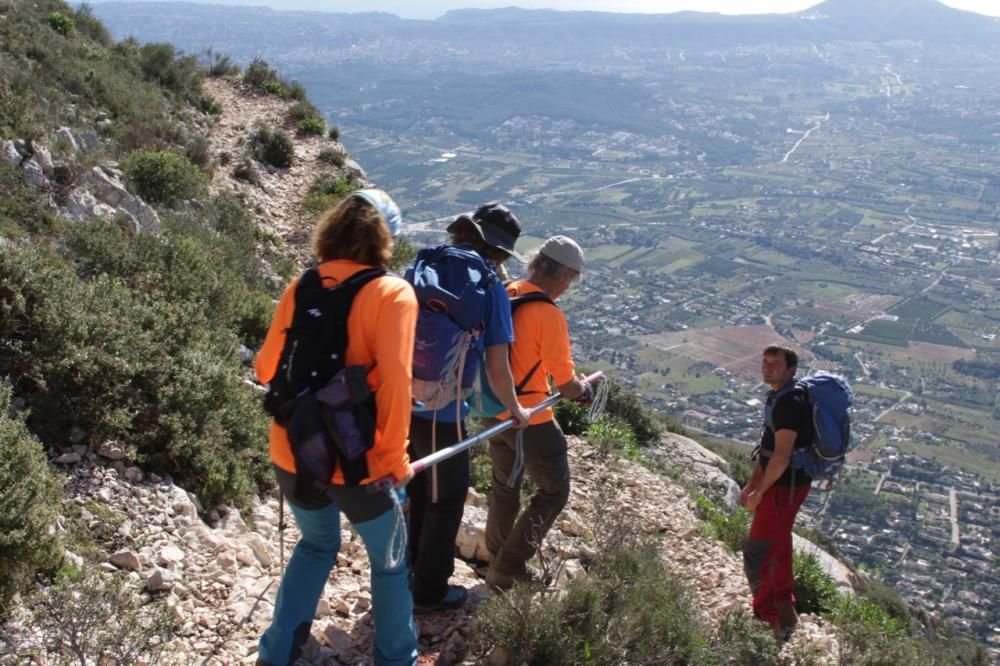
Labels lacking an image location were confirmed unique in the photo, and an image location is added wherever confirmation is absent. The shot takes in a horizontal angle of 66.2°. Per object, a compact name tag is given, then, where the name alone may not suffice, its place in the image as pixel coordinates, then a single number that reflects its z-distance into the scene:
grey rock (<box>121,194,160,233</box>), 8.31
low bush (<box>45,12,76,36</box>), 15.57
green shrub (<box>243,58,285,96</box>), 18.42
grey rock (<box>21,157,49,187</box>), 7.68
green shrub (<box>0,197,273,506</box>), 4.31
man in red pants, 4.36
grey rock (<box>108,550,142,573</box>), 3.61
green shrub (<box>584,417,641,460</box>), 7.90
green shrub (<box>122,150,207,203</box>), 9.84
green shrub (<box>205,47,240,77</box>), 19.39
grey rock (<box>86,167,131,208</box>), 8.37
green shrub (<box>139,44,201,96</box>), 16.05
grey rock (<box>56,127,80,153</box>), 8.90
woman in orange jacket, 2.63
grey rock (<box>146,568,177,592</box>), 3.54
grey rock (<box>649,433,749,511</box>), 9.06
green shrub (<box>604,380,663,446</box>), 10.59
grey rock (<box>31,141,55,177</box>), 8.02
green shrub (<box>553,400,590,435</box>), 8.36
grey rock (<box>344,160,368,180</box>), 14.99
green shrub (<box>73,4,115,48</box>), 16.81
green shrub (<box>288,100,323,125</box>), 16.75
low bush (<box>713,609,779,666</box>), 3.93
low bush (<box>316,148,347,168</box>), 15.08
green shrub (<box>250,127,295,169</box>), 14.46
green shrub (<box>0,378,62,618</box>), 3.07
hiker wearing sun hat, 3.25
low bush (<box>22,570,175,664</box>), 2.66
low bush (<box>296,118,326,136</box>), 16.22
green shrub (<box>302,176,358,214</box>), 12.97
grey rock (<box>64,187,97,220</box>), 7.69
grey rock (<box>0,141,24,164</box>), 7.78
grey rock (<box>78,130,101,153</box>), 9.78
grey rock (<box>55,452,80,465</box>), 4.09
